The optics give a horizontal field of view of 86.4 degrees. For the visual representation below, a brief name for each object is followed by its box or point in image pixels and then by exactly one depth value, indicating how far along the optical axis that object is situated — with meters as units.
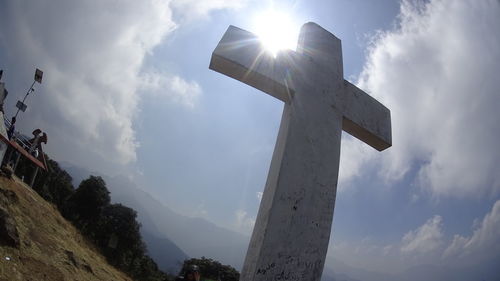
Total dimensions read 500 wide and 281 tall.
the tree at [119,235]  35.97
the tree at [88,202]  36.84
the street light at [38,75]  21.92
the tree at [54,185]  34.34
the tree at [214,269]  36.82
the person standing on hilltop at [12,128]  20.31
